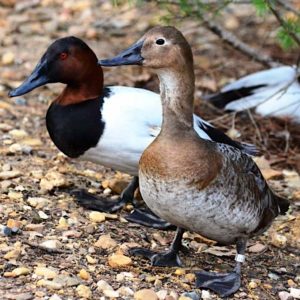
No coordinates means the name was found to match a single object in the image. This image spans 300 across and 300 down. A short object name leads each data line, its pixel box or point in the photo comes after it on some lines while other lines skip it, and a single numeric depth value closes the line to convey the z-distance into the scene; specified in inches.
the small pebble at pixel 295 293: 305.1
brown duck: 283.7
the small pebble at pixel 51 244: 309.1
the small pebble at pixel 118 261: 302.4
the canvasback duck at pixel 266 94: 480.1
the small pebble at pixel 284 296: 302.5
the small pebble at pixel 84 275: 287.9
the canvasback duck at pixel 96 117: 355.3
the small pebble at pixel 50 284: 277.1
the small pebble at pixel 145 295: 279.0
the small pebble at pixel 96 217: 345.8
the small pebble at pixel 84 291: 275.1
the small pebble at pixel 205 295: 291.0
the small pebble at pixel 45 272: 283.7
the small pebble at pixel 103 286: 282.8
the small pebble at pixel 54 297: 268.7
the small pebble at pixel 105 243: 318.3
